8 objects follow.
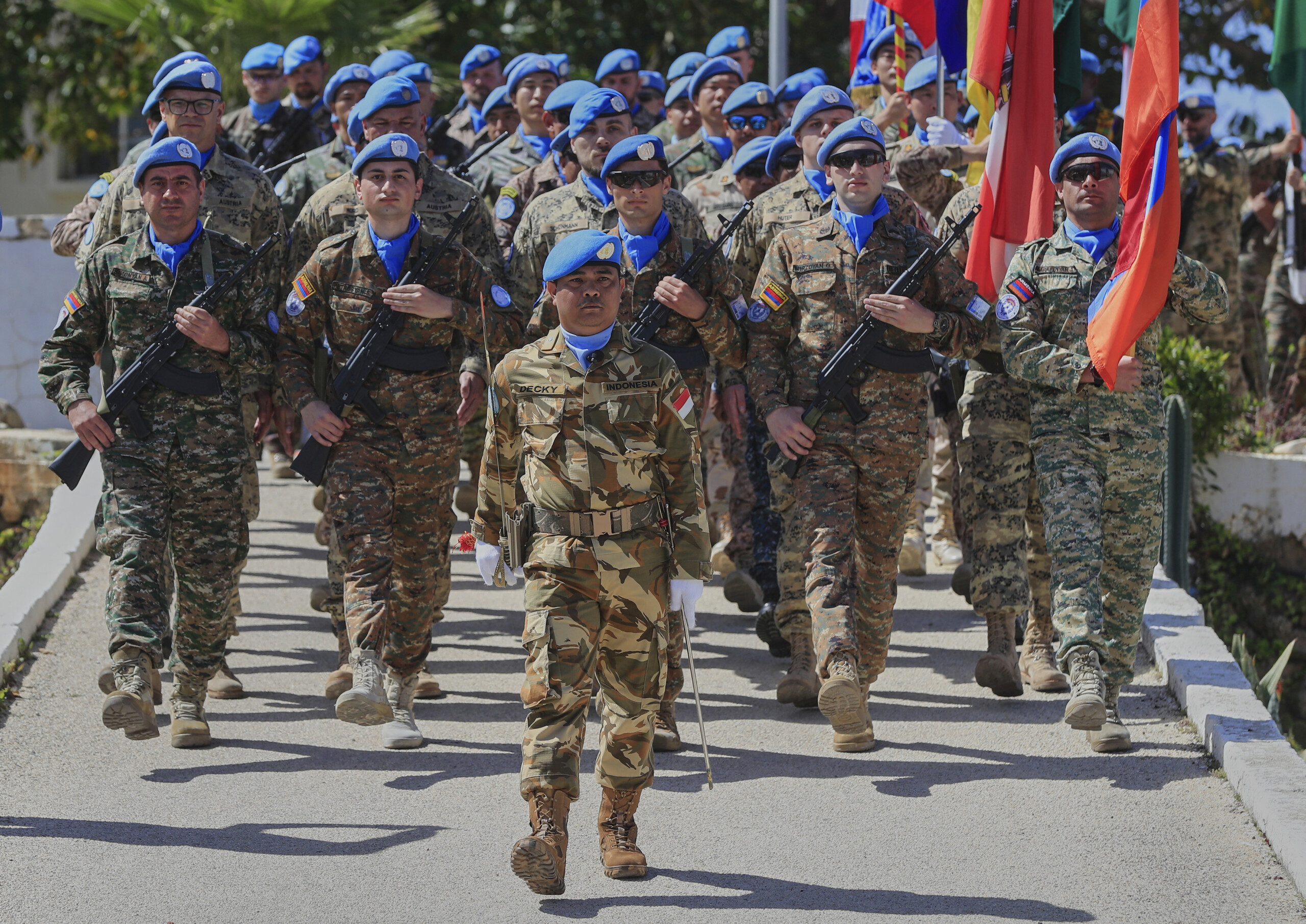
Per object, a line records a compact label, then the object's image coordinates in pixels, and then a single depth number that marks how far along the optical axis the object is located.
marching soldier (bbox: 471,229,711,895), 10.84
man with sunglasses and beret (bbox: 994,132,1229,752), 13.44
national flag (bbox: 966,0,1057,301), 15.33
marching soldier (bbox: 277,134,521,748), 13.84
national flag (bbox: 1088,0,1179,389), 13.27
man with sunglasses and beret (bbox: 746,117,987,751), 13.84
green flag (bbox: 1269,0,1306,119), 15.91
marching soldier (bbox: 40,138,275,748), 13.64
